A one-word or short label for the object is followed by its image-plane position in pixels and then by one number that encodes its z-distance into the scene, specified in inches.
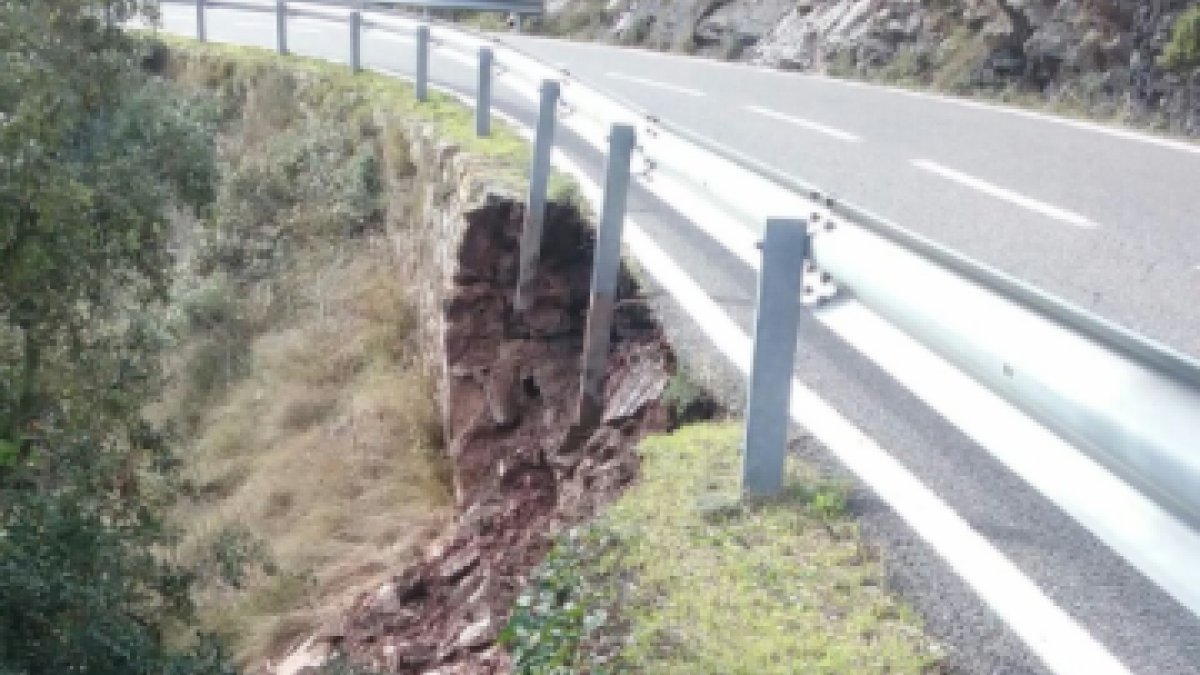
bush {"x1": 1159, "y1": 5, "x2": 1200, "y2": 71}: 461.7
